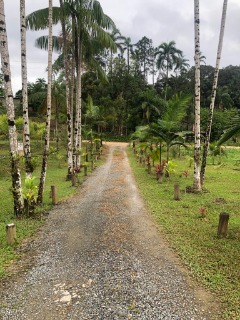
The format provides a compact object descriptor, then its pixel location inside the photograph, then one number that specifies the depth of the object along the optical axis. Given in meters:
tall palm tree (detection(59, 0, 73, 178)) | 13.59
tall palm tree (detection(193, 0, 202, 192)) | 11.35
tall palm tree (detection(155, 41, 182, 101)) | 51.03
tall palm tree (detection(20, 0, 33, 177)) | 9.52
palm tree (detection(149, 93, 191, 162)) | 15.38
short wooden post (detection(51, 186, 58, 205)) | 11.13
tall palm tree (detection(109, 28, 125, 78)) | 49.21
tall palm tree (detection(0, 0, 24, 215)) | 8.08
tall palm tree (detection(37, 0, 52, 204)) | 10.76
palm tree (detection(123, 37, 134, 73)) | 54.89
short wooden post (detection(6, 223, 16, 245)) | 7.15
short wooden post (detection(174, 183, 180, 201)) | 11.51
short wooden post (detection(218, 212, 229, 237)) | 7.30
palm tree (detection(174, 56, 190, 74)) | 53.24
